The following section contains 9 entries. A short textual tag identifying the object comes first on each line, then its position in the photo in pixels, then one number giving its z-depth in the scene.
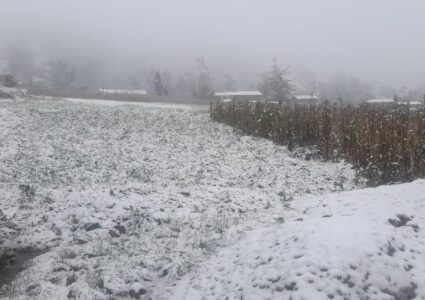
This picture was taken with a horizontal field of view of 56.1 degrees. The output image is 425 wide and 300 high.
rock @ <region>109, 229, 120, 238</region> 6.47
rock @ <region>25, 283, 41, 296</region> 4.83
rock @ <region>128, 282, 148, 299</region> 4.84
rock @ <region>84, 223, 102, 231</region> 6.66
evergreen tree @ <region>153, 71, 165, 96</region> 95.03
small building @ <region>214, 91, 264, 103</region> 86.81
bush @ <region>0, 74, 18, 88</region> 30.76
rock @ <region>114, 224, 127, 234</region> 6.60
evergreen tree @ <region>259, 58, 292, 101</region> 55.62
